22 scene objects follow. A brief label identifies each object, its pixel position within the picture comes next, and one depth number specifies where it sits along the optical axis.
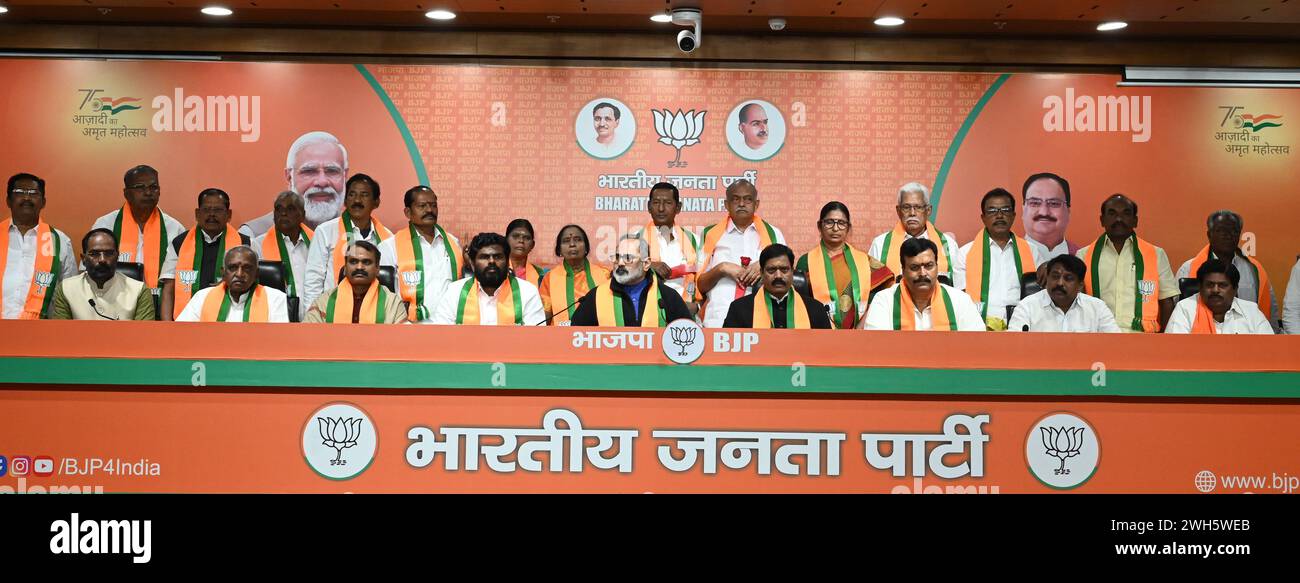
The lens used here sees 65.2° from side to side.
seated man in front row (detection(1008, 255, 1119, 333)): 4.83
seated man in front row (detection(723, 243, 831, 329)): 4.50
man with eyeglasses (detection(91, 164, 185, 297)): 5.99
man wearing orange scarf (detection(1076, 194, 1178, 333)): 5.93
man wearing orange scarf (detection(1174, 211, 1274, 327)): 6.10
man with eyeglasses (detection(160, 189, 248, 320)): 5.88
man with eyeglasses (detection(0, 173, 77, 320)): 5.81
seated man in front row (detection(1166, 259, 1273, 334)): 4.96
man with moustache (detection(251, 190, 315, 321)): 6.00
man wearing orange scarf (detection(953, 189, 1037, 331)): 6.00
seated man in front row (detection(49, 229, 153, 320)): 5.00
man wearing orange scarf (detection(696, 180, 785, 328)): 5.93
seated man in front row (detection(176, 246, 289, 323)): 4.69
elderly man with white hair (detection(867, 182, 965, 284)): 6.05
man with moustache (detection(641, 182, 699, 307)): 5.93
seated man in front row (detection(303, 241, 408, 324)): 4.68
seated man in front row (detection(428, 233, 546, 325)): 4.76
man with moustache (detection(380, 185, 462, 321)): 5.88
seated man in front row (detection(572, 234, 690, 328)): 4.52
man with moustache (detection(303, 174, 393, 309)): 5.90
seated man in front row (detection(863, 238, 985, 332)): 4.46
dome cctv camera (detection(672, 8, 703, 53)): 5.64
